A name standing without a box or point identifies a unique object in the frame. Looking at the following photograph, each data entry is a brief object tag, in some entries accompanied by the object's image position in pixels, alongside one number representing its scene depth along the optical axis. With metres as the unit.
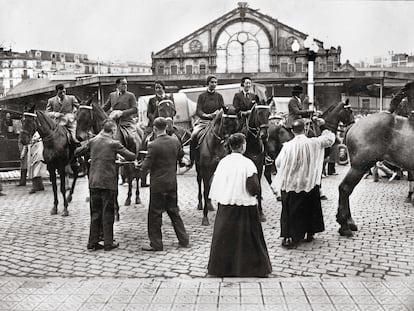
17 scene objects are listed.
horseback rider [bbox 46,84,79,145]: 11.71
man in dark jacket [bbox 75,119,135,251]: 7.75
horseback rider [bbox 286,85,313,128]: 11.30
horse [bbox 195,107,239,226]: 9.22
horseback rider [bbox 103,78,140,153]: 10.96
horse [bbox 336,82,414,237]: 8.30
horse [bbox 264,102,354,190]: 12.44
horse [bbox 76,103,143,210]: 10.15
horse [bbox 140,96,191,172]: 10.90
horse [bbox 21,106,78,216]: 10.83
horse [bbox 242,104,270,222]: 9.30
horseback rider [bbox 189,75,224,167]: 10.37
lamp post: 17.19
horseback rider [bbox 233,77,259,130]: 9.74
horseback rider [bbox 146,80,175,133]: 11.66
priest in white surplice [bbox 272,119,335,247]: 7.58
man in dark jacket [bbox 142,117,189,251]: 7.52
